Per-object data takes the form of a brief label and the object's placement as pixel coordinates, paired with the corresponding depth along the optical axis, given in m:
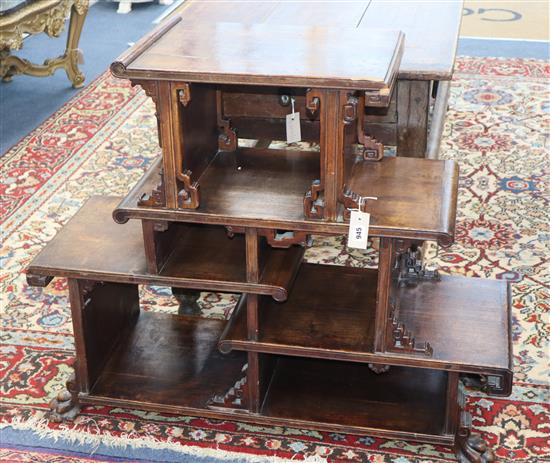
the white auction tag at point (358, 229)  2.39
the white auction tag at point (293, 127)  2.81
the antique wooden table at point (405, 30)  3.41
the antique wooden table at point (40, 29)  4.90
